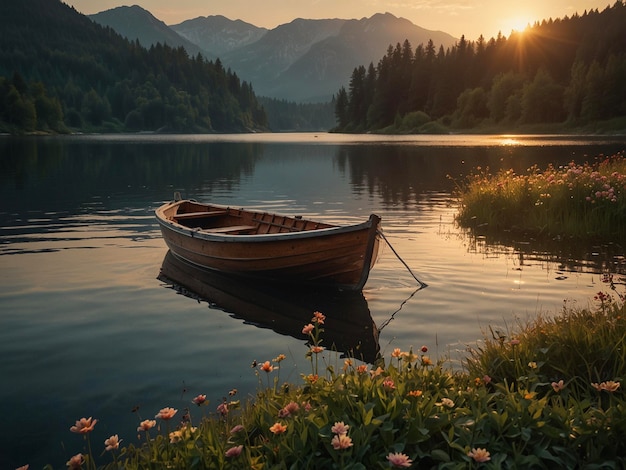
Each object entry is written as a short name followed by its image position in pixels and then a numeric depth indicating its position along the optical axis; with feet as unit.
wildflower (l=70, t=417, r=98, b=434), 15.20
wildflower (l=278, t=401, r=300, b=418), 16.53
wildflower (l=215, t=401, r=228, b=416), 17.25
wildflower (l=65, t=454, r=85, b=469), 14.83
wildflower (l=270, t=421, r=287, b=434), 15.48
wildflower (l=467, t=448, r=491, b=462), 14.22
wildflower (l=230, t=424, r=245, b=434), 16.90
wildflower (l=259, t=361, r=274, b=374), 17.52
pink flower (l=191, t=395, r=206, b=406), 17.62
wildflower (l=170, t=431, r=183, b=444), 16.94
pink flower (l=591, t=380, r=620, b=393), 17.28
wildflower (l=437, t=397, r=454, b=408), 17.40
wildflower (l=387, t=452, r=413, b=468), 13.69
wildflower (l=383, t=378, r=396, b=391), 17.76
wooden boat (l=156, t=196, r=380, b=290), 43.11
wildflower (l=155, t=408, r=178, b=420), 15.97
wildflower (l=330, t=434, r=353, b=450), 14.01
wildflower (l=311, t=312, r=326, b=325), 22.04
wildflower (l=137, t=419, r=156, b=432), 16.28
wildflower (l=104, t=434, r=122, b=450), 15.38
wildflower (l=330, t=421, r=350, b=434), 14.74
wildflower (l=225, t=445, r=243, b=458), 14.97
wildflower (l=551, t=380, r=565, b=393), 18.48
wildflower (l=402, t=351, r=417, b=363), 20.89
